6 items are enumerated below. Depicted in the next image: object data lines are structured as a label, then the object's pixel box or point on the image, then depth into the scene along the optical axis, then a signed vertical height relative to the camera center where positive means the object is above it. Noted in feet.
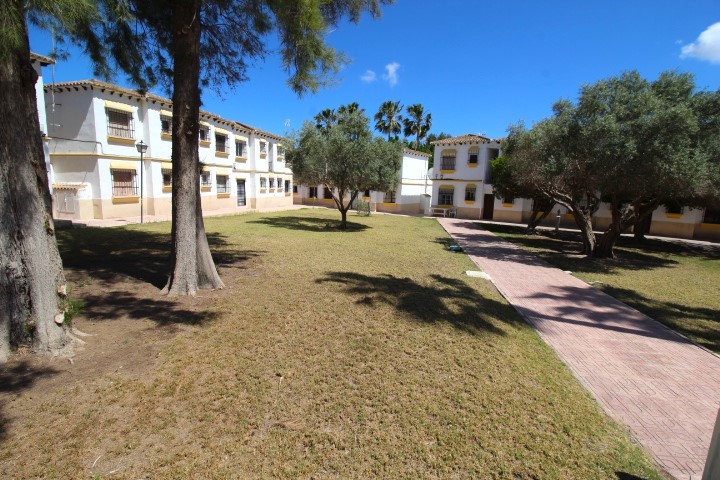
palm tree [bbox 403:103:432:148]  140.56 +32.82
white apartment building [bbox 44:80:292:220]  56.70 +8.06
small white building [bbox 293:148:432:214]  106.01 +3.63
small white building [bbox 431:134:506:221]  91.81 +7.36
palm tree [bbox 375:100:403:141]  139.33 +34.57
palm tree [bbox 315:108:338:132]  131.71 +33.11
